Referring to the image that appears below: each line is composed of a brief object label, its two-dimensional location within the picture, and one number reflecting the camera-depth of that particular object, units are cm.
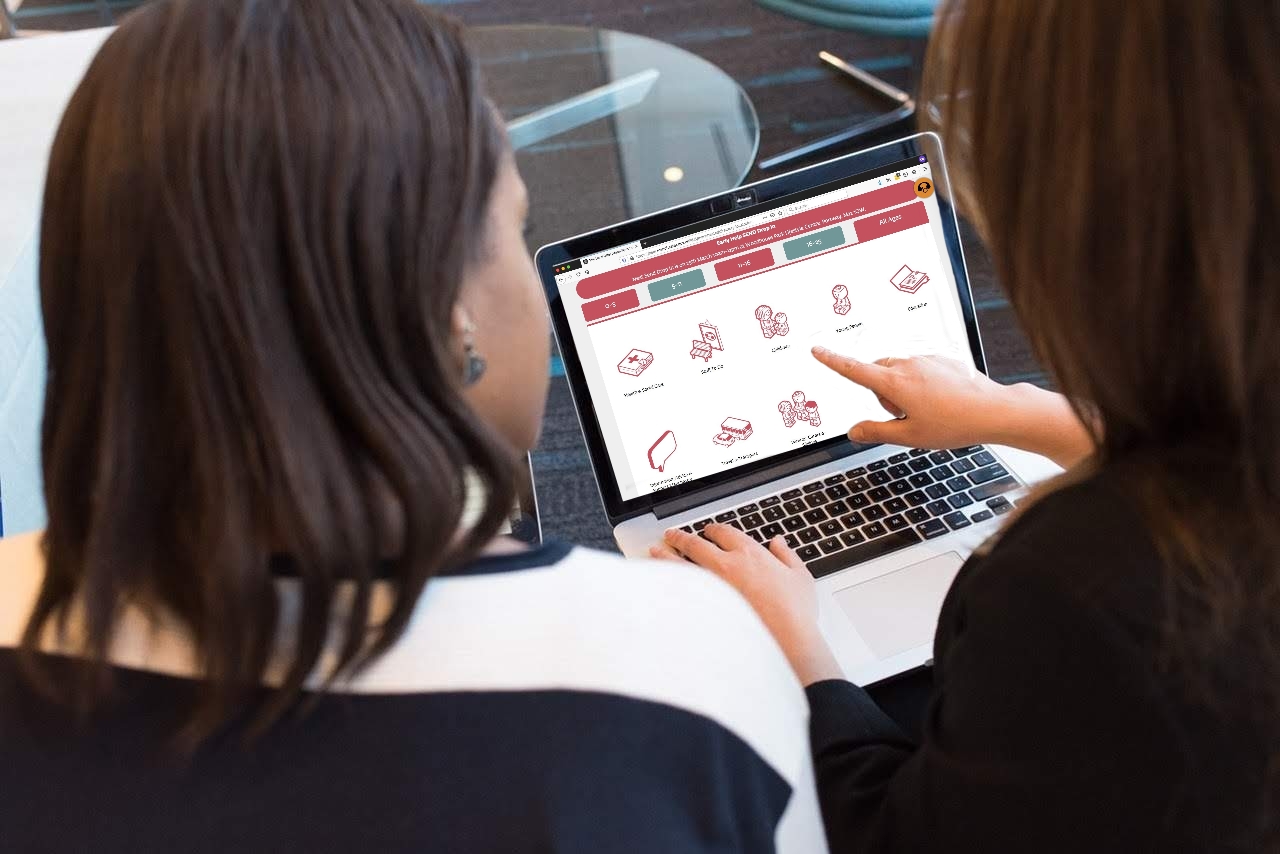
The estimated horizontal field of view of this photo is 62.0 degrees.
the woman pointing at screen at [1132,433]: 49
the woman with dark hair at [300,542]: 49
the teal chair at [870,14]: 212
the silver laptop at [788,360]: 101
